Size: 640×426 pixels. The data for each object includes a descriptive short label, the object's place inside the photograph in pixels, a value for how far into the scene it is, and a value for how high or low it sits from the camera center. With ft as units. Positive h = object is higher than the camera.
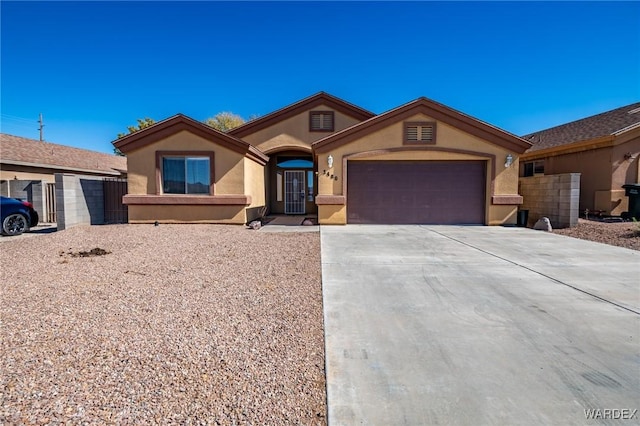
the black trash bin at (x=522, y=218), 42.75 -2.77
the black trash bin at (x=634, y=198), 43.65 -0.26
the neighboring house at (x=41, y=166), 46.62 +5.36
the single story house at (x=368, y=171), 39.93 +3.04
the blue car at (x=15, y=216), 33.76 -2.12
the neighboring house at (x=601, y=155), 46.26 +6.21
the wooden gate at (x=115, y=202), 43.62 -0.80
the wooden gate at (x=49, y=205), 47.19 -1.38
